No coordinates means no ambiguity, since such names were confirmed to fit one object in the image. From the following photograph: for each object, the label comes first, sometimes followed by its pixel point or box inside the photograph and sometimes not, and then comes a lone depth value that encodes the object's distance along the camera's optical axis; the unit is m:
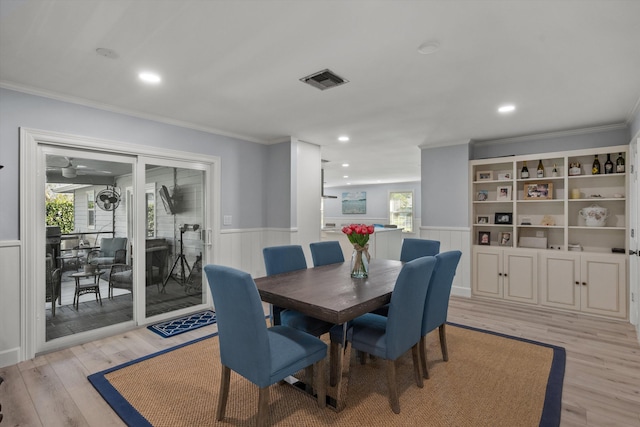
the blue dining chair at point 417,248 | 3.71
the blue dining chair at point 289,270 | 2.57
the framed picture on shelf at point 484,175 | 4.97
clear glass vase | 2.82
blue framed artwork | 12.33
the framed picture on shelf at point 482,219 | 5.10
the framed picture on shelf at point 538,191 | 4.52
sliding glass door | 3.17
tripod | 4.14
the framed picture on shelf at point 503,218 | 4.84
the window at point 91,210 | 3.38
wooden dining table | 1.98
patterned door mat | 3.57
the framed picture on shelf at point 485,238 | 4.99
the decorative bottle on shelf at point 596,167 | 4.19
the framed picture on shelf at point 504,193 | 4.85
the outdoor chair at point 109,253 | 3.53
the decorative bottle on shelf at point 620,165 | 4.01
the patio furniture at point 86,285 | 3.51
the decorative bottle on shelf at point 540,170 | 4.55
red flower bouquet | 2.82
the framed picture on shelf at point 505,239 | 4.88
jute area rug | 2.08
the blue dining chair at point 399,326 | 2.08
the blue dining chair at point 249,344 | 1.76
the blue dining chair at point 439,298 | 2.52
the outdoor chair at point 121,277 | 3.72
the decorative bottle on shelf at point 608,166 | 4.11
